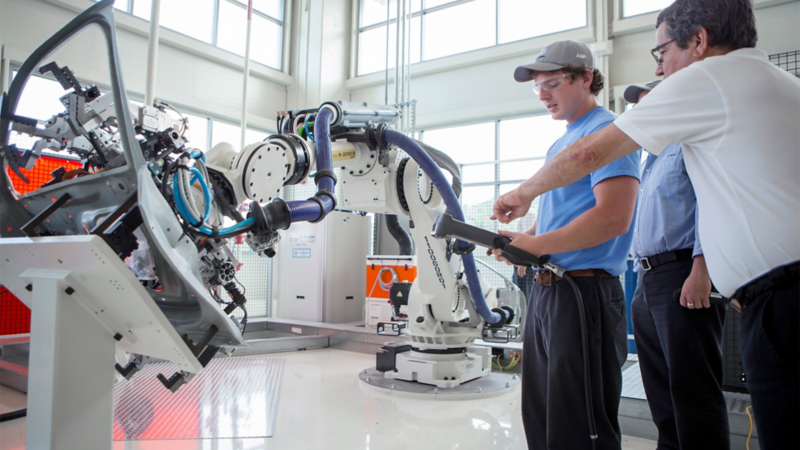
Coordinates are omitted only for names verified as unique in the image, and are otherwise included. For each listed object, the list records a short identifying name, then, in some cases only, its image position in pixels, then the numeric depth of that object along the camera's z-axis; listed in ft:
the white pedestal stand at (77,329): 5.43
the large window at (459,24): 26.89
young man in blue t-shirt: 5.06
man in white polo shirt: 3.54
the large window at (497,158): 25.21
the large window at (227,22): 26.58
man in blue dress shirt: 6.15
